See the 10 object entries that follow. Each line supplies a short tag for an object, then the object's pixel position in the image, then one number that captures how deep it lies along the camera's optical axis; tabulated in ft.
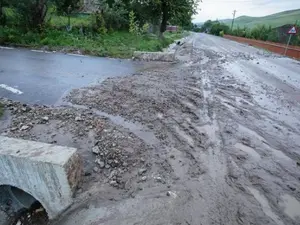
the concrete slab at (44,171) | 9.79
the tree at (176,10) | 70.53
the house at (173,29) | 183.31
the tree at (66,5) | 54.46
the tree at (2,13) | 48.55
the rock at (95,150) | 13.49
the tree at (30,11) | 47.83
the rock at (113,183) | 11.43
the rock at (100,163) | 12.57
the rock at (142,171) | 12.11
